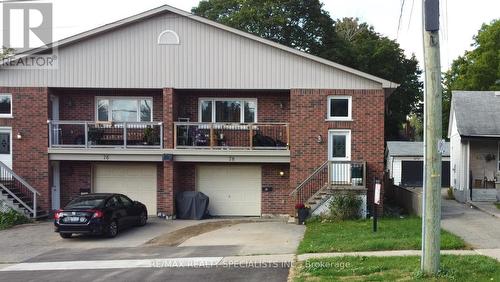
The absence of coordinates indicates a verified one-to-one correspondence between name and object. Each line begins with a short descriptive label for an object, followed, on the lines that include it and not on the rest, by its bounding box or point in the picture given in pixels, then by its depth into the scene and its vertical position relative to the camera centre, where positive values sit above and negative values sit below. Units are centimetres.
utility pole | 870 -30
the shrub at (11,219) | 1861 -302
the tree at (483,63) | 4019 +587
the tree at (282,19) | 3875 +901
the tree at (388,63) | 4303 +630
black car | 1534 -240
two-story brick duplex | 1992 +79
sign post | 1396 -169
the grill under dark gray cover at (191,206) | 2058 -275
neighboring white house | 2291 -55
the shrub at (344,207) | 1802 -244
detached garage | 3816 -220
